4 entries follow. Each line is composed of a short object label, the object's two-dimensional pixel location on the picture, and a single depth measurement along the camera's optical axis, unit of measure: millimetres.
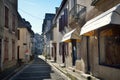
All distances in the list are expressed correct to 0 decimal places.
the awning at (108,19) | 3251
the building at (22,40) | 17114
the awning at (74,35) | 7010
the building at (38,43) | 49620
